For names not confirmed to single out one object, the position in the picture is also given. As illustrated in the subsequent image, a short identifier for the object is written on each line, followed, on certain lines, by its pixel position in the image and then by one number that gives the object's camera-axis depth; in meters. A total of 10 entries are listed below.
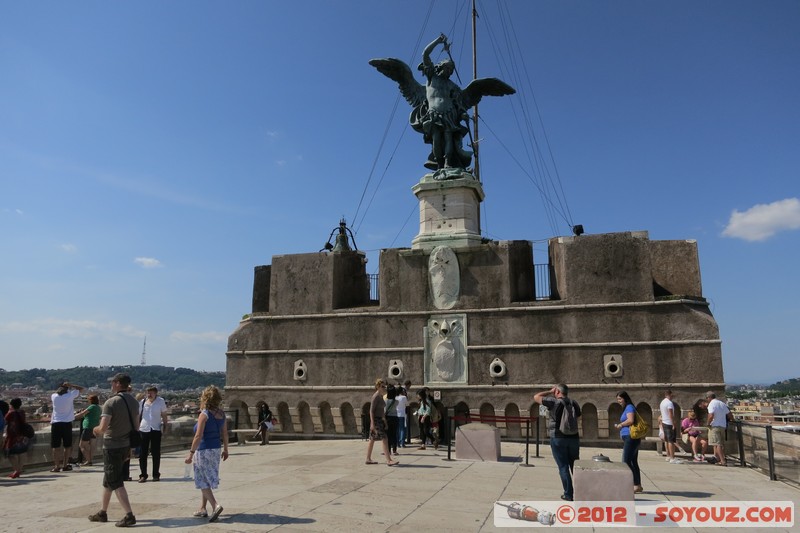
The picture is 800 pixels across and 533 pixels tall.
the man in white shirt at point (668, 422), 13.38
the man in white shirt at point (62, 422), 11.57
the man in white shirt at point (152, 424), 10.77
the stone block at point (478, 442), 12.70
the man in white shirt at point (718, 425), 12.91
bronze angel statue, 20.30
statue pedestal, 19.25
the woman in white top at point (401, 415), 14.50
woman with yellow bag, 9.28
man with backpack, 8.55
